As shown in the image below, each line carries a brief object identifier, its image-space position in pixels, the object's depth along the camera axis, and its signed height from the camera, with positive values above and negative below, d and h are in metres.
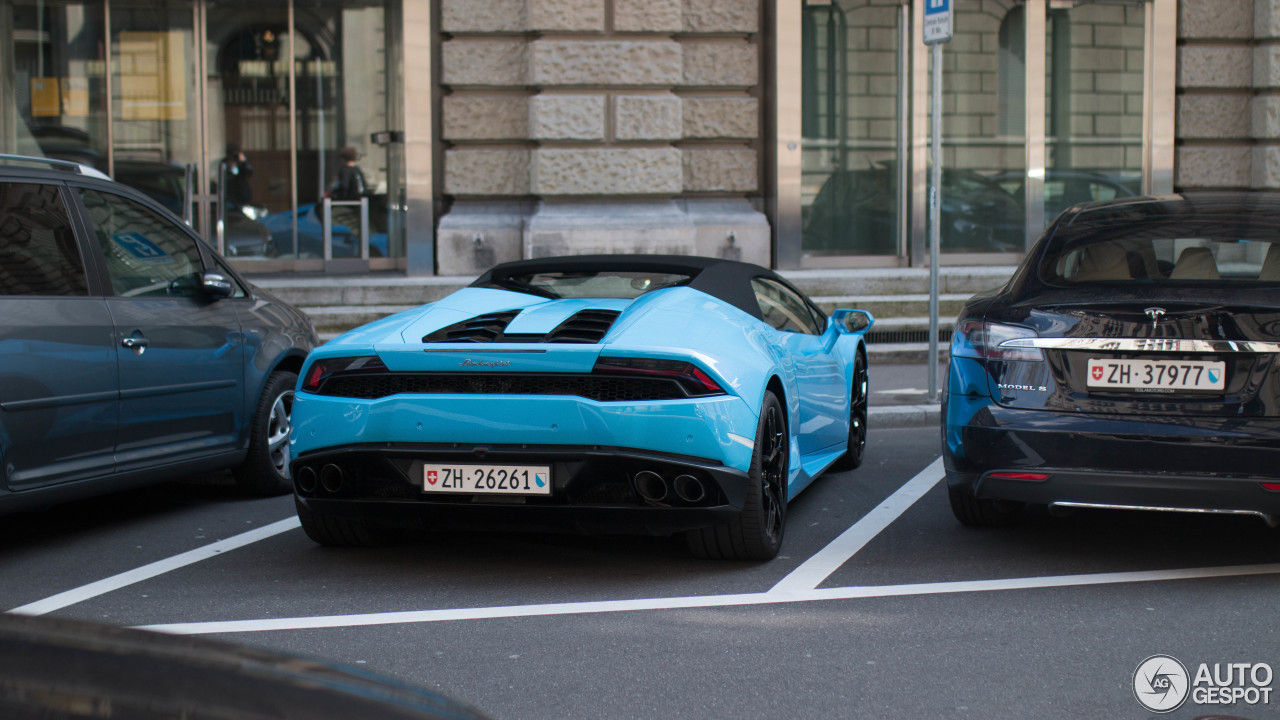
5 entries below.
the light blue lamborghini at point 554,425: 4.48 -0.63
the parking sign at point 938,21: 8.89 +1.45
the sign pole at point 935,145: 8.95 +0.64
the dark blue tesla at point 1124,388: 4.53 -0.53
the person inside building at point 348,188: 13.48 +0.54
